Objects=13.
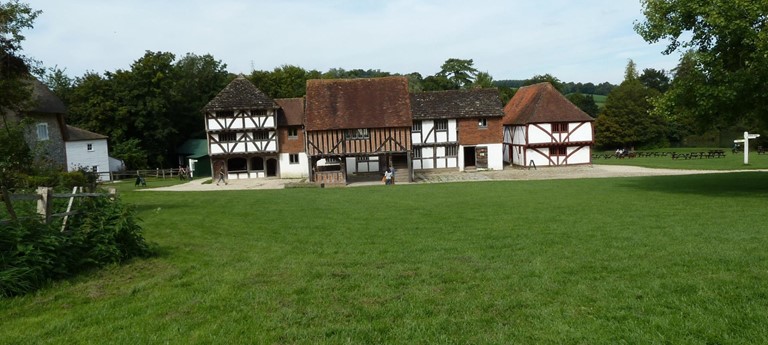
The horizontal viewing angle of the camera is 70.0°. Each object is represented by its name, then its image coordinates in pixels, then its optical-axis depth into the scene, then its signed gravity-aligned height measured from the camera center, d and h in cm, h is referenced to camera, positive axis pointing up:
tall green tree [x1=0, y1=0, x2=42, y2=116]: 1346 +282
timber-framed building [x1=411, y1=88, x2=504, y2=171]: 3781 +117
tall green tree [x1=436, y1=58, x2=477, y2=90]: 6894 +977
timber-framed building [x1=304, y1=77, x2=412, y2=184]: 3269 +175
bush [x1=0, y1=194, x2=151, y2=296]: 630 -104
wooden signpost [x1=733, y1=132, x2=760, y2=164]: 3291 -72
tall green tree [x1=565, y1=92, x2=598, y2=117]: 7106 +513
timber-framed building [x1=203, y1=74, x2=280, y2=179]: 3706 +216
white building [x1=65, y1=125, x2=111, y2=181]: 3881 +104
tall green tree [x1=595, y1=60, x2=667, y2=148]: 5841 +228
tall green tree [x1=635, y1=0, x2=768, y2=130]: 1430 +240
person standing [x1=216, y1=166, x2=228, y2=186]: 3481 -111
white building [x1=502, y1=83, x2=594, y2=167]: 3828 +80
